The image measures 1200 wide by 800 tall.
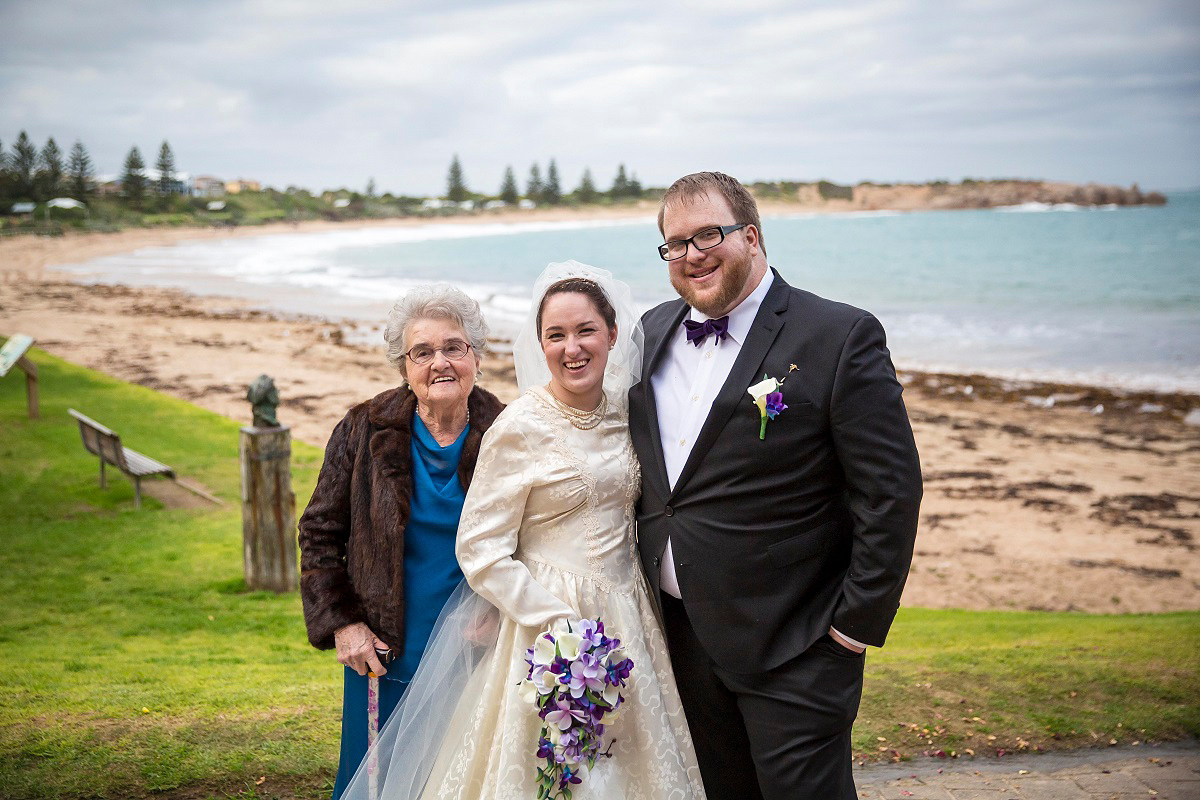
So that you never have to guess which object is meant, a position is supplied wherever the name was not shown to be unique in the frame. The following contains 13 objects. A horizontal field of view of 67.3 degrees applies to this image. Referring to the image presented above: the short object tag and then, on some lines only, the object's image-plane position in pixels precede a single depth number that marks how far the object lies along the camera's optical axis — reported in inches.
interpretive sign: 439.8
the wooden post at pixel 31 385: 455.8
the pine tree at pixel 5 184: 2506.4
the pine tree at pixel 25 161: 2852.1
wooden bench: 341.4
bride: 108.7
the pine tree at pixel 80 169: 2999.5
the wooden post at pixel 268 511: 263.6
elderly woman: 118.0
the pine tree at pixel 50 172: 2832.2
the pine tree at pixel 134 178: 3157.0
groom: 103.0
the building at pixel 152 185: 3319.4
